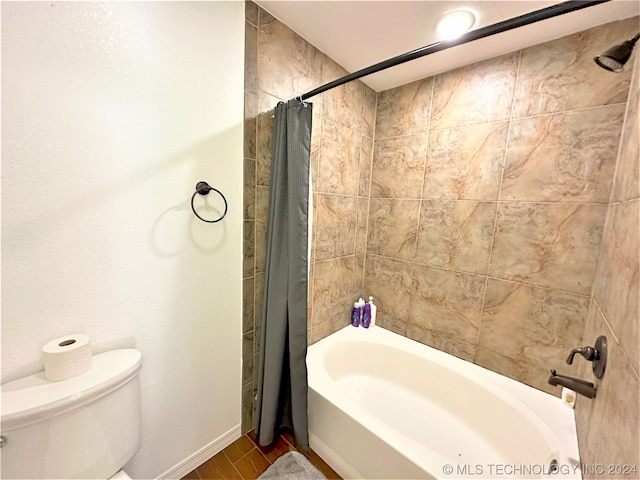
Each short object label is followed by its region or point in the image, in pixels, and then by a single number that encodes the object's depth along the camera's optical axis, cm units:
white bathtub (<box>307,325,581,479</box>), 106
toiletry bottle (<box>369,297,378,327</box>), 198
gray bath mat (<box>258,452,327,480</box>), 121
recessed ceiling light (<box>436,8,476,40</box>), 111
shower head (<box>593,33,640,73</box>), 81
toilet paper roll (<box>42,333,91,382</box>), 75
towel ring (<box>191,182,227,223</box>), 107
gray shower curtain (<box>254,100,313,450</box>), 114
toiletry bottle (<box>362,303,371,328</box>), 198
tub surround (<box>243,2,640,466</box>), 110
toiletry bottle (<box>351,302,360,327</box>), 199
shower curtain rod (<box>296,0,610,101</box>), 63
